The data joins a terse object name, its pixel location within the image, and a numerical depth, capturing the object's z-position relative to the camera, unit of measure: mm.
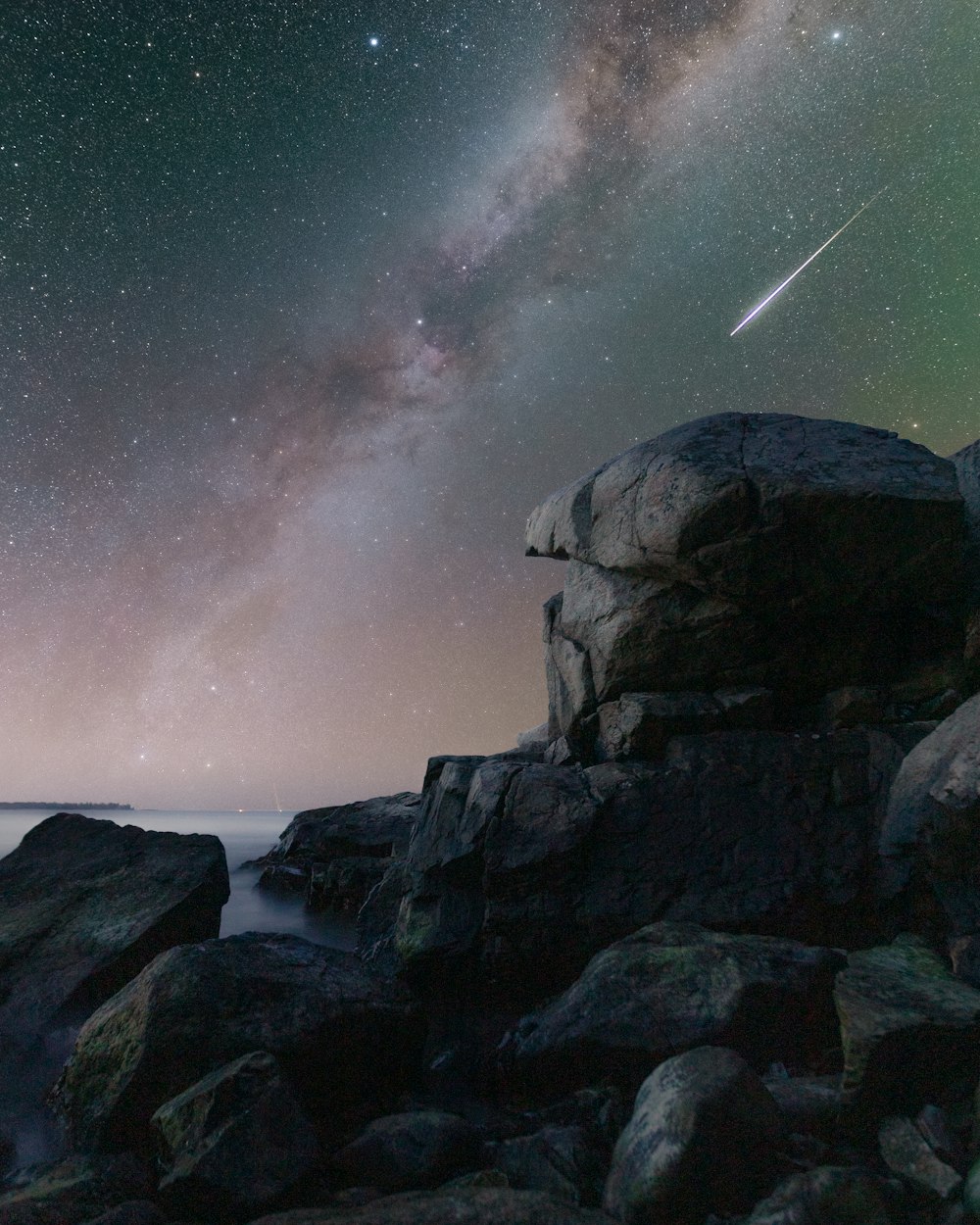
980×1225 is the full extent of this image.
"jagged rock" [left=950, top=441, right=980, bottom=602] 11266
